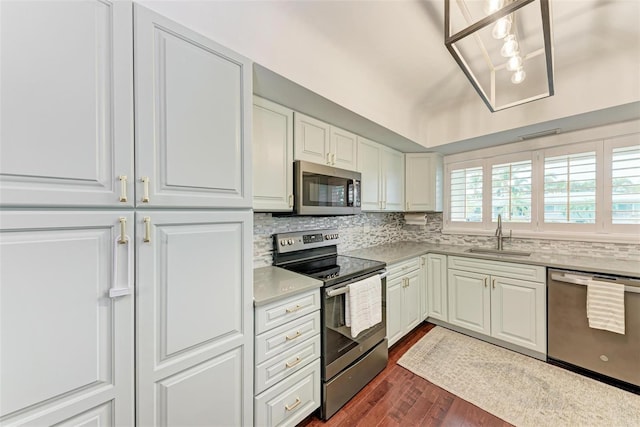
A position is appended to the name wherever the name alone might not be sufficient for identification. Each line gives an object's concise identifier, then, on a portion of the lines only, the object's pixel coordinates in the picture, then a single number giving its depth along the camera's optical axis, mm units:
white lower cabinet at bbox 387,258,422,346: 2232
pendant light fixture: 1145
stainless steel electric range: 1589
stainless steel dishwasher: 1756
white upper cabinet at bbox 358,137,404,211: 2492
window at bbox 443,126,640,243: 2164
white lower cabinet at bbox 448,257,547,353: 2156
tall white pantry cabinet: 718
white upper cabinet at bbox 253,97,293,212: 1638
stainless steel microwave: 1820
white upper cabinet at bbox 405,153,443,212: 3064
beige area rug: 1572
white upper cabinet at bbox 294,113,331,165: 1870
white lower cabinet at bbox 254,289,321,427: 1282
